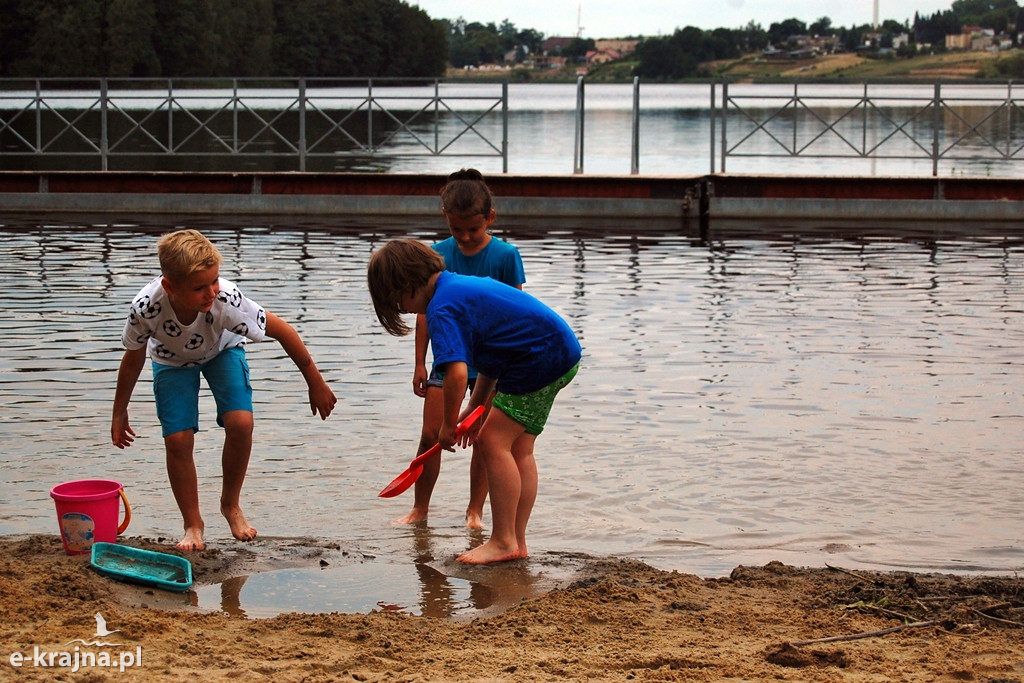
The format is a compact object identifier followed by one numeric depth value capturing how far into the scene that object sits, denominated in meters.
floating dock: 18.09
